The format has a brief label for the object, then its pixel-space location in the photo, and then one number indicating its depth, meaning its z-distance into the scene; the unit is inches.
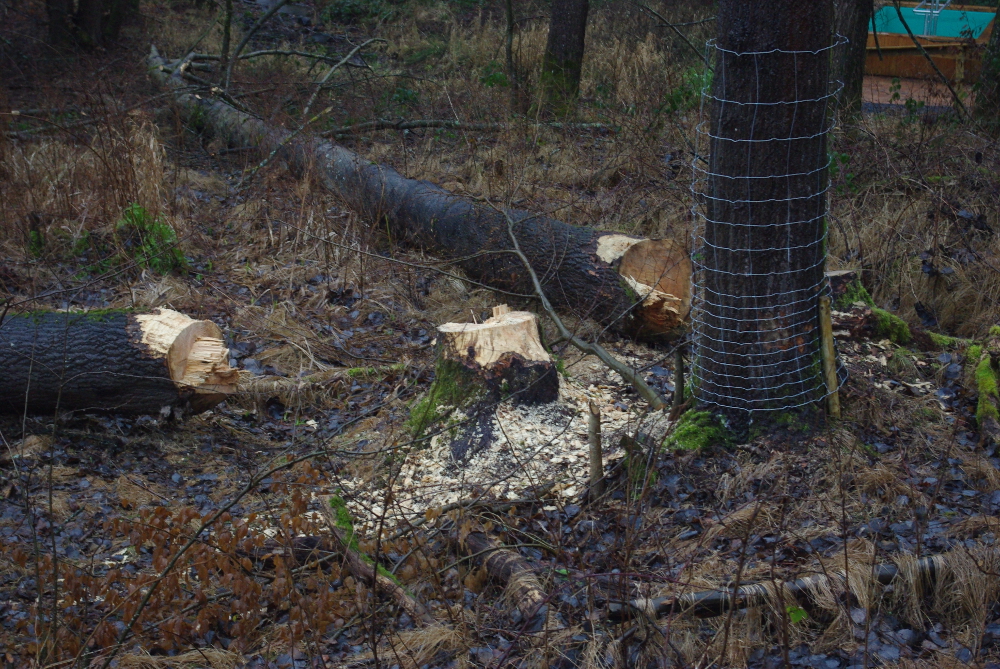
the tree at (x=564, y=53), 395.2
